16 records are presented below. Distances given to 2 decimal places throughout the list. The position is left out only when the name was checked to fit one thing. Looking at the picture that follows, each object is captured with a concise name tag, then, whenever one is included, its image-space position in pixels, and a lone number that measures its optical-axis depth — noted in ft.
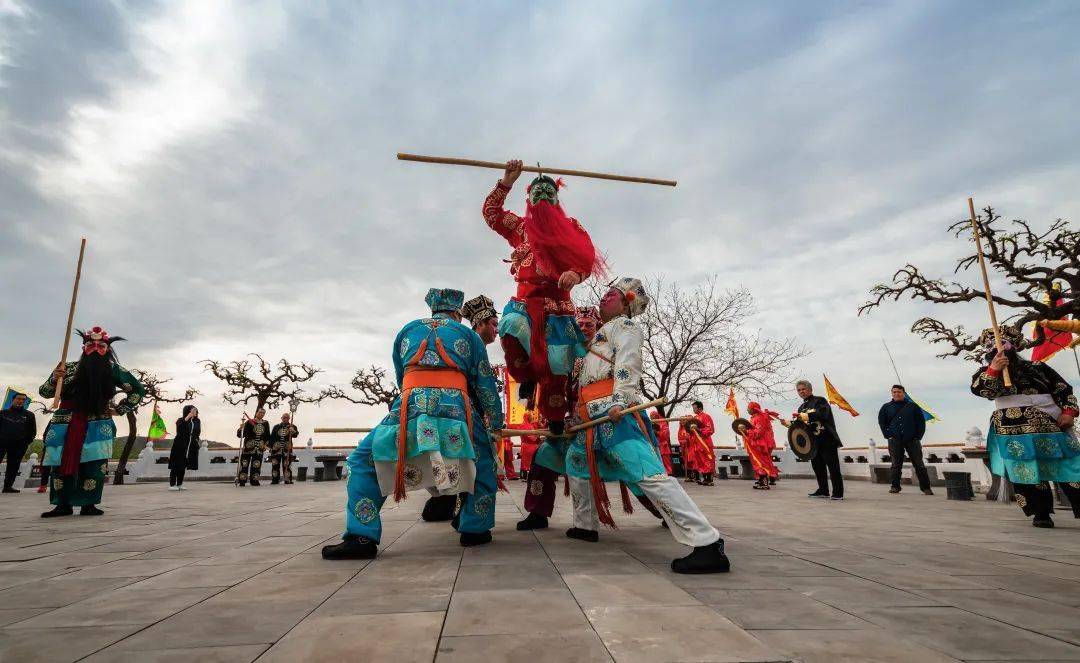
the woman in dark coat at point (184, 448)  33.86
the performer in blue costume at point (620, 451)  7.96
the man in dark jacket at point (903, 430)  26.63
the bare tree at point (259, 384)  65.41
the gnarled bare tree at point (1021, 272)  40.24
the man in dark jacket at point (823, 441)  23.65
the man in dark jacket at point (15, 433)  30.83
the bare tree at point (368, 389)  79.15
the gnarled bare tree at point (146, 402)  43.25
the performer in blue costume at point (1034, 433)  13.87
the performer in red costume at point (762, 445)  33.37
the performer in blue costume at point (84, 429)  16.42
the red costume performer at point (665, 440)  36.68
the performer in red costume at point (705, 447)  35.88
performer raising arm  11.80
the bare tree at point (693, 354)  58.75
